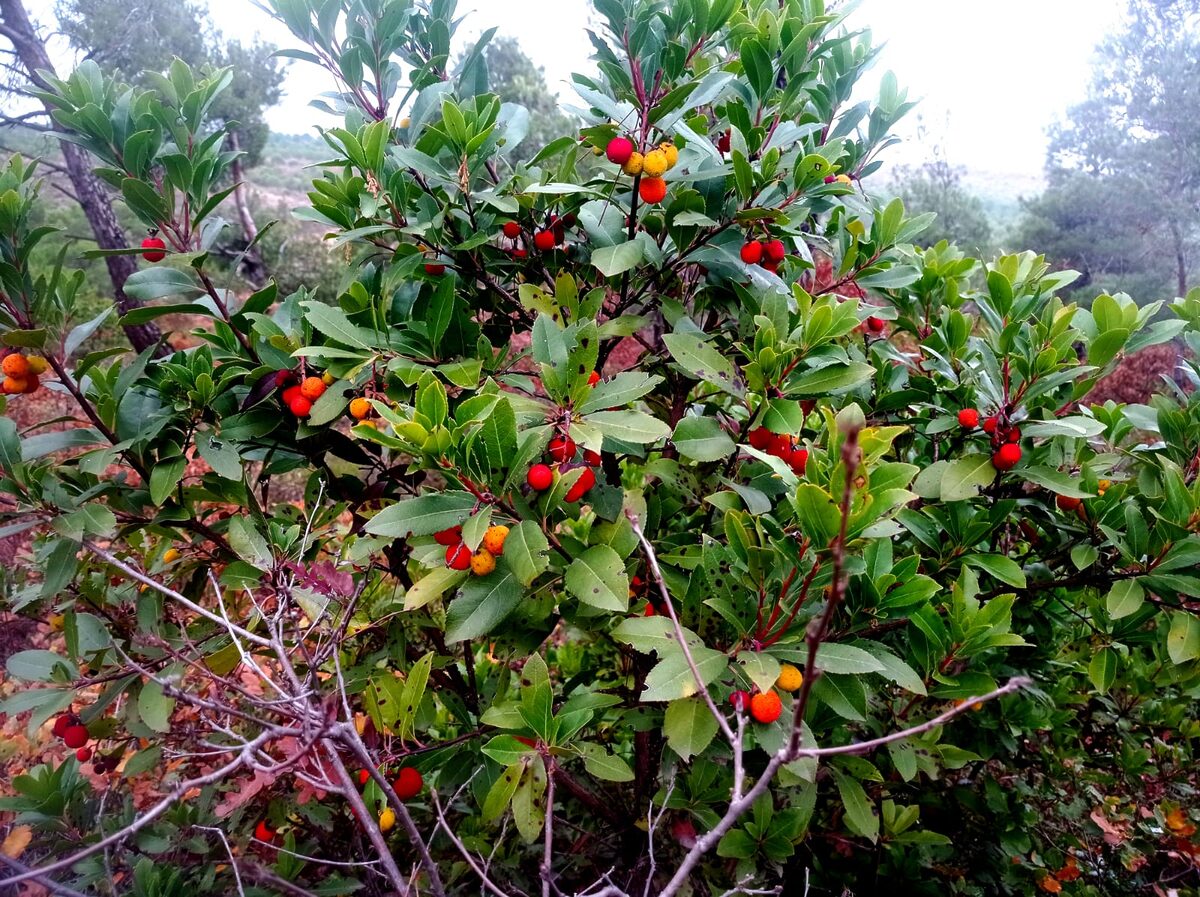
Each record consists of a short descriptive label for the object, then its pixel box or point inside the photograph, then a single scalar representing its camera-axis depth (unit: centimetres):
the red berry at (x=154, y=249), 57
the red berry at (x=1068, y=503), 65
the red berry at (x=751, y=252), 59
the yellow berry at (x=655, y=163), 54
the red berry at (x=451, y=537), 52
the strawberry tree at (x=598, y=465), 51
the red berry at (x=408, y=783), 59
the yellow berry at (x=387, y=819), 59
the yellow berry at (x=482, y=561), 50
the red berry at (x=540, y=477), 50
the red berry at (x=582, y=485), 53
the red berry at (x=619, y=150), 54
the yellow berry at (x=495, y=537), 49
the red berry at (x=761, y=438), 57
